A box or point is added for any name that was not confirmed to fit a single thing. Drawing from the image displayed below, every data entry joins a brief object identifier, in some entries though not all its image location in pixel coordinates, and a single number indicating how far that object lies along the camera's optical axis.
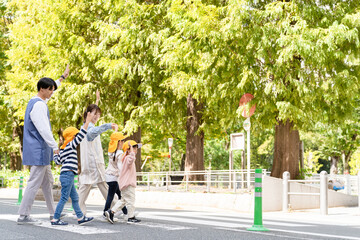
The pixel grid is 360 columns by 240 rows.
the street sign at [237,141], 14.80
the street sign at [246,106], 14.83
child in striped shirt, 7.16
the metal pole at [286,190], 13.83
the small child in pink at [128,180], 8.19
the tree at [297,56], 13.51
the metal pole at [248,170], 14.33
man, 6.86
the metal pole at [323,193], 12.85
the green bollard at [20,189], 14.54
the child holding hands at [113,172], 8.34
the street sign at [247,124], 14.66
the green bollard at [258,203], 7.34
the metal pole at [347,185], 19.72
